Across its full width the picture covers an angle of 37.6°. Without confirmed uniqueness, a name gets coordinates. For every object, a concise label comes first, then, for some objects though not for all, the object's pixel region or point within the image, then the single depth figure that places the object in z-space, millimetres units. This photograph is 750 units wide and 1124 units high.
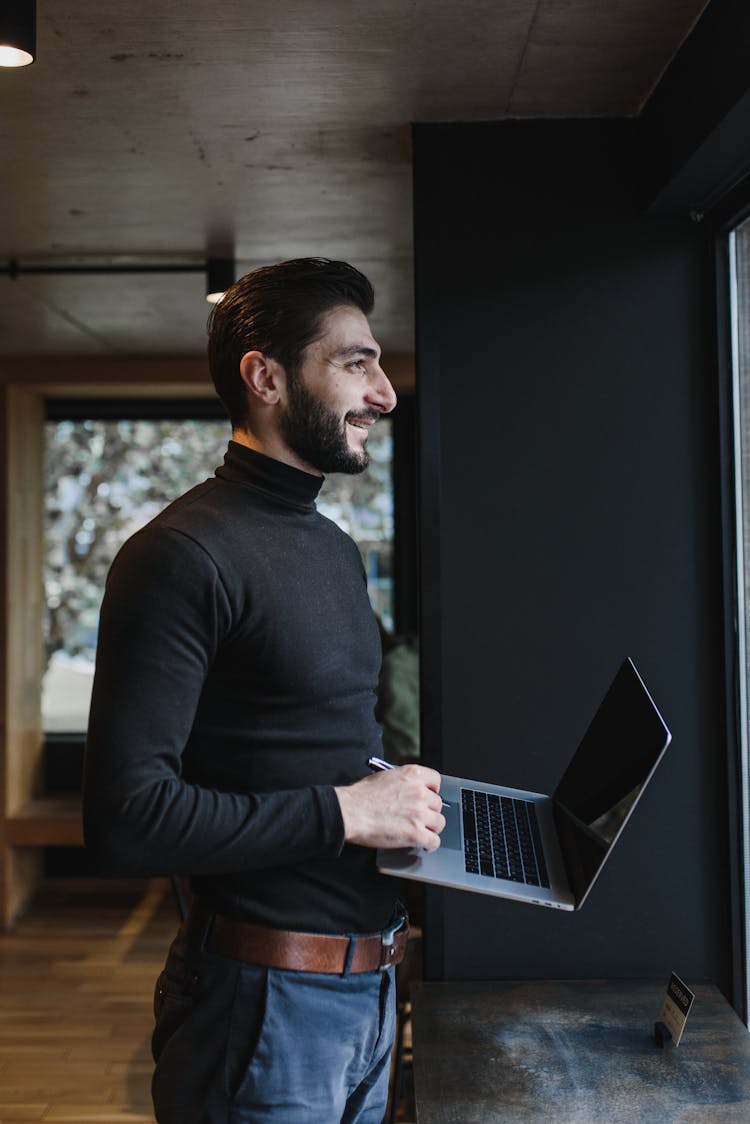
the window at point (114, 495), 5727
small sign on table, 1741
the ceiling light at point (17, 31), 1512
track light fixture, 3482
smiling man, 1218
